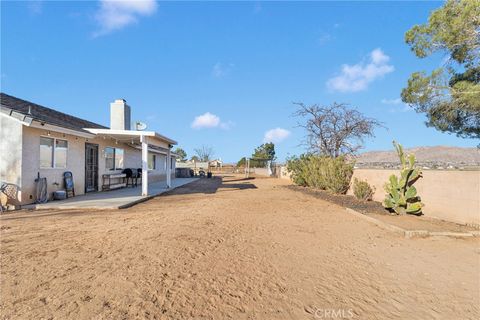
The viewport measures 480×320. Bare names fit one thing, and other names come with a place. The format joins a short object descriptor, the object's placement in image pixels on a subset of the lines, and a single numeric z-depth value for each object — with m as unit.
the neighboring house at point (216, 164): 58.15
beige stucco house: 8.40
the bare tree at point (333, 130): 19.75
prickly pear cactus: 8.76
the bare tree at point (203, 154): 67.69
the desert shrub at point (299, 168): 19.89
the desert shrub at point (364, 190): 11.96
